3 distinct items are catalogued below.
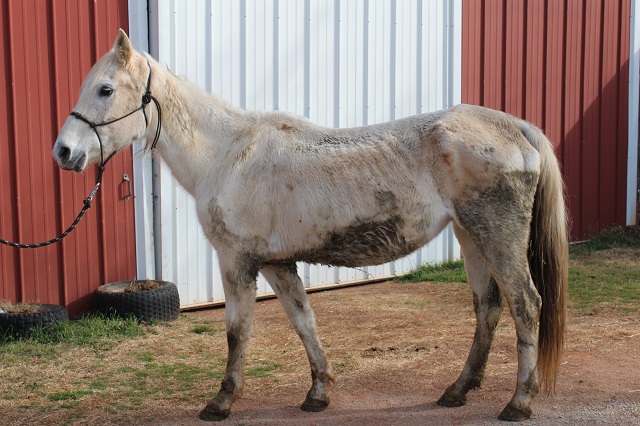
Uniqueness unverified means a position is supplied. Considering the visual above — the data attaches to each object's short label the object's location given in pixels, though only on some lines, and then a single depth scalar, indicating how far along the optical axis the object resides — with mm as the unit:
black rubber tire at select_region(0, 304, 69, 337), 6086
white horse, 4211
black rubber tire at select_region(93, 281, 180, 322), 6676
